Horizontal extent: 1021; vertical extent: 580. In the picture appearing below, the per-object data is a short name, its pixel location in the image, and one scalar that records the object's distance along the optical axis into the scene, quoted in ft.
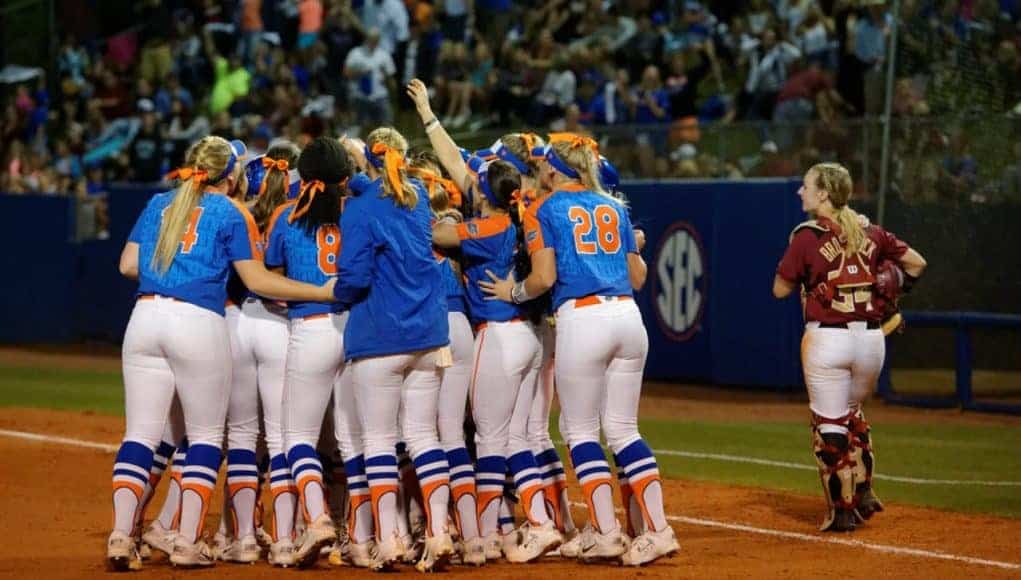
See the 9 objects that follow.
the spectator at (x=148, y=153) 151.74
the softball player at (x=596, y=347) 49.24
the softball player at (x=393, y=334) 47.57
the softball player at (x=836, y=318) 57.41
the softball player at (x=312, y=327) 48.65
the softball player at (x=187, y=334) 47.98
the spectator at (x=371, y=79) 140.26
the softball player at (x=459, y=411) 50.37
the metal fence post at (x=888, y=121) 96.28
